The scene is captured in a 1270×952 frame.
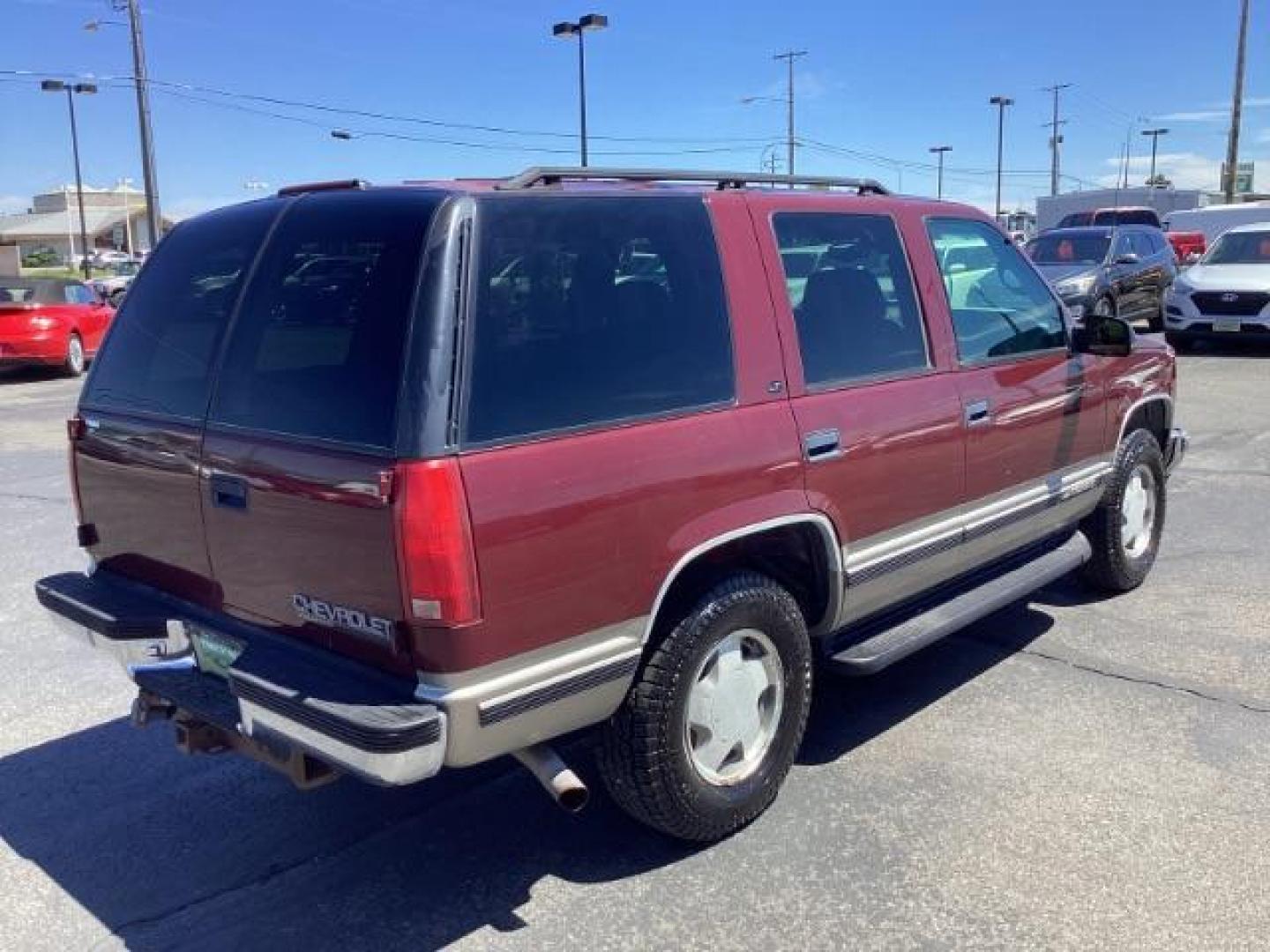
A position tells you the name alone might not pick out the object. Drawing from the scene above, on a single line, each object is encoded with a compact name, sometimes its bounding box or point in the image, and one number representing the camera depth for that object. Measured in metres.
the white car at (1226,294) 15.52
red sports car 17.00
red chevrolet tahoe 2.78
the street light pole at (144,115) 27.92
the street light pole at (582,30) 32.09
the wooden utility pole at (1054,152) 81.62
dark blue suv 15.59
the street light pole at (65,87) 38.28
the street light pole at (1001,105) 70.38
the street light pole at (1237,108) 35.72
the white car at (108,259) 62.31
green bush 84.44
